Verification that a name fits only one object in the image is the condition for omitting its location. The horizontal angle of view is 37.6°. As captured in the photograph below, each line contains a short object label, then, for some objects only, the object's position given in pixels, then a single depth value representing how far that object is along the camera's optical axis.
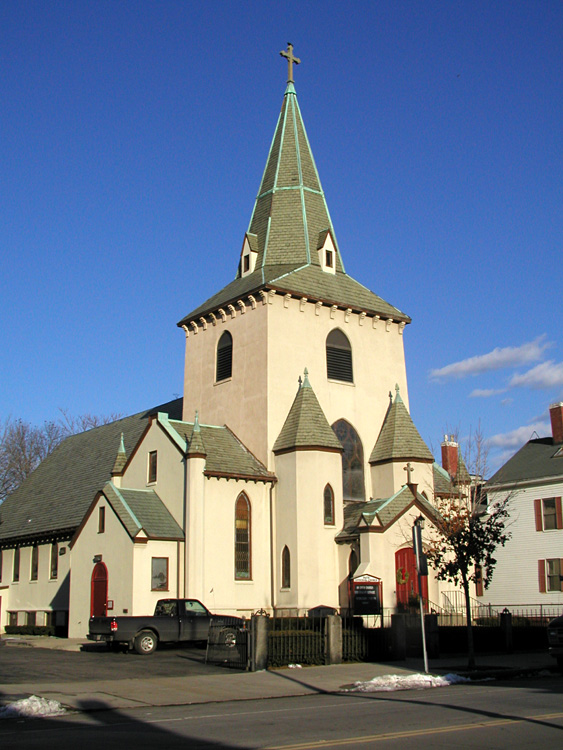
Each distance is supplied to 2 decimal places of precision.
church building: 30.75
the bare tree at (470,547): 21.89
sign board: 25.66
